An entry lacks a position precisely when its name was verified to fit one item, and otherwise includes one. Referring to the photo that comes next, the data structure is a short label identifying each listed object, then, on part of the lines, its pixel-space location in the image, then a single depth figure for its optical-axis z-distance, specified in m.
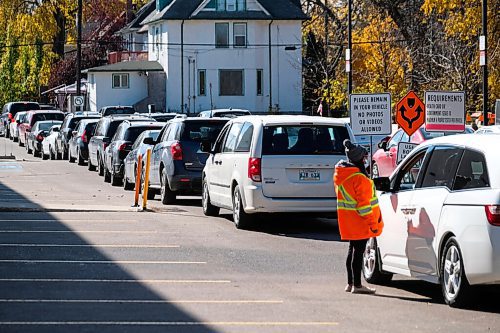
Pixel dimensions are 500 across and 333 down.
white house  77.00
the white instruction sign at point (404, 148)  23.56
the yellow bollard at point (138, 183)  23.34
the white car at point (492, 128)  19.87
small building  79.38
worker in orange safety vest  12.58
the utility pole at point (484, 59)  34.75
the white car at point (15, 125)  64.25
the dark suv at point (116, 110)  59.62
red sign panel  25.69
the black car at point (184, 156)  23.89
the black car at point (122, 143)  31.19
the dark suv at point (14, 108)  73.69
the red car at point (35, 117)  59.09
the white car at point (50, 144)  48.62
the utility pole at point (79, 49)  69.06
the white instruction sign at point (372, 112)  23.66
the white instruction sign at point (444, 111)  24.55
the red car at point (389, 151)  29.33
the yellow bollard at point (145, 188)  22.81
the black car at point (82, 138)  41.81
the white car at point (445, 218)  10.80
